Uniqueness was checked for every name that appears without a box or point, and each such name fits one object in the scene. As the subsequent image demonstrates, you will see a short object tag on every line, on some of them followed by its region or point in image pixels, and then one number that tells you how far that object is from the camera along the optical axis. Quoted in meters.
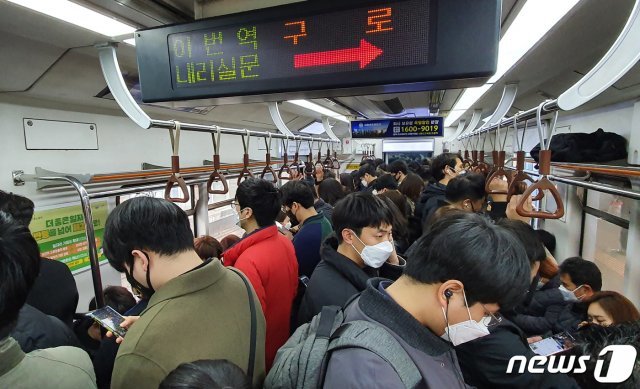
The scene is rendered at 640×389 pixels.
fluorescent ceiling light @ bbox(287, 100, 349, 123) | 4.51
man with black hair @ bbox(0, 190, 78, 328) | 1.85
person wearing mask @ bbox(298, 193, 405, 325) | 1.67
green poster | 2.75
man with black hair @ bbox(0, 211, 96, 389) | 0.86
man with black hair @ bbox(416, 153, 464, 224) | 3.46
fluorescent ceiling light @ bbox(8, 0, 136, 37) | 1.60
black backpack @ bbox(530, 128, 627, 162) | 3.18
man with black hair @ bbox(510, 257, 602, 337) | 2.17
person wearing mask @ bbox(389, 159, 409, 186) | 5.87
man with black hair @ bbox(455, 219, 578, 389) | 1.35
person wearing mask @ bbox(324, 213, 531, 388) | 0.95
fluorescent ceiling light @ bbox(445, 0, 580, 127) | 1.81
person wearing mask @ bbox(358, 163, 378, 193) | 5.70
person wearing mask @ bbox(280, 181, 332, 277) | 2.69
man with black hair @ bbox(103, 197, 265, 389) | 0.99
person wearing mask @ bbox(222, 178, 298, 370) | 1.94
